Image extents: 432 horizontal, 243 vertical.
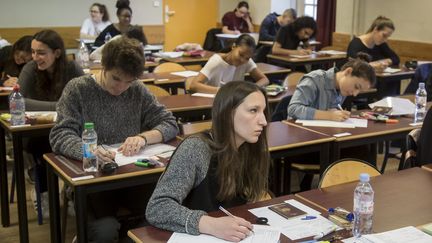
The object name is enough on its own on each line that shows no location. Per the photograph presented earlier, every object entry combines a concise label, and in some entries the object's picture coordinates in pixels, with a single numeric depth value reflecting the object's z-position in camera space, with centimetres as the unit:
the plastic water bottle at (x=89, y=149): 259
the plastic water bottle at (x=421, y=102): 400
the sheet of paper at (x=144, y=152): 276
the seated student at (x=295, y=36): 719
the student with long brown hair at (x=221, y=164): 198
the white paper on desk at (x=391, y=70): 605
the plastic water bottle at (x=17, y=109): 339
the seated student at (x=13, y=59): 465
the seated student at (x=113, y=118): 272
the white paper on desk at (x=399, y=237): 189
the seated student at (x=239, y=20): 998
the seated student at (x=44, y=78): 360
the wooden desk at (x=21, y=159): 336
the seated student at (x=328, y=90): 368
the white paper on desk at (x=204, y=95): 457
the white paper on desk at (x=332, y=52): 740
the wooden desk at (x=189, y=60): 658
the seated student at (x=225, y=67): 472
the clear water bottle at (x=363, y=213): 195
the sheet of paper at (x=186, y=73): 546
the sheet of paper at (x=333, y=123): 365
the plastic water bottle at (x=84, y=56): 602
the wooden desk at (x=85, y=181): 251
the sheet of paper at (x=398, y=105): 408
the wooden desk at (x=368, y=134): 341
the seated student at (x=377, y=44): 630
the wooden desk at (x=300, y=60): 684
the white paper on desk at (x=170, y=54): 676
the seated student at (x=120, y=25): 704
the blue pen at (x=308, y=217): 208
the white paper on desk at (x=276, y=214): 203
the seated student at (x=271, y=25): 875
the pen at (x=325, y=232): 191
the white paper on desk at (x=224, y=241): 185
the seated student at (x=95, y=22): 827
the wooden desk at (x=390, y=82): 584
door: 1029
